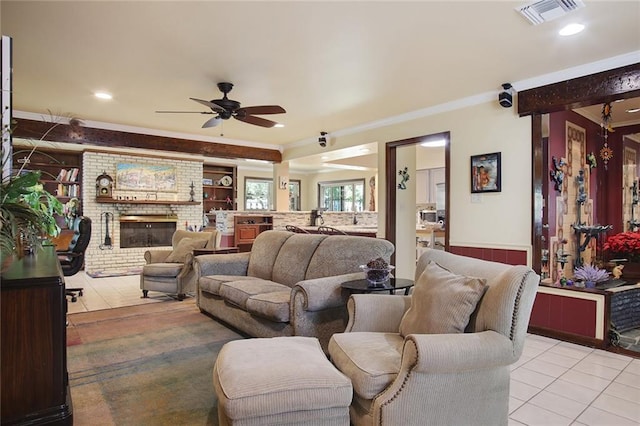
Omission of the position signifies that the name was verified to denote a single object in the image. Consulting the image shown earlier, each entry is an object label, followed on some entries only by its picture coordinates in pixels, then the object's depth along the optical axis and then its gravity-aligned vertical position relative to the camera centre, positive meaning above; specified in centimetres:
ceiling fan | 382 +109
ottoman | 149 -72
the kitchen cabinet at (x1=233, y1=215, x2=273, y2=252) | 734 -29
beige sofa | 274 -62
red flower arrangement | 402 -36
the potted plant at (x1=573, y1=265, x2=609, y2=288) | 348 -59
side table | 253 -51
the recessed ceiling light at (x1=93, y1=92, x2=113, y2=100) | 419 +135
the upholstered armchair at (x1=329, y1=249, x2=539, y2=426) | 157 -64
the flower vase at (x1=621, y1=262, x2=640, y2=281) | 393 -62
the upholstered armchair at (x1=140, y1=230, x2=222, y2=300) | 470 -68
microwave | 840 -5
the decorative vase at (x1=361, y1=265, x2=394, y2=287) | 263 -43
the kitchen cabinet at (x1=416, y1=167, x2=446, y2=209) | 888 +68
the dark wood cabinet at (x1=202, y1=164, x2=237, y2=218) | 994 +72
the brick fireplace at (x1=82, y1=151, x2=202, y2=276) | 745 +0
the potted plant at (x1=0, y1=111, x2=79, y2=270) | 170 -1
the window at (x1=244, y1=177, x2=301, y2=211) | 1091 +61
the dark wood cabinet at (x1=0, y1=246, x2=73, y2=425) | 155 -57
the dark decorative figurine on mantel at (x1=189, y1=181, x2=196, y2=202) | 866 +49
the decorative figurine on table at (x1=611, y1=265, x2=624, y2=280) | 393 -62
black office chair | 442 -41
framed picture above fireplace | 780 +79
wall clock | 750 +58
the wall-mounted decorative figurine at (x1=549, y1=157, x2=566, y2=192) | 413 +44
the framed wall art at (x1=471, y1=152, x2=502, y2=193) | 401 +44
